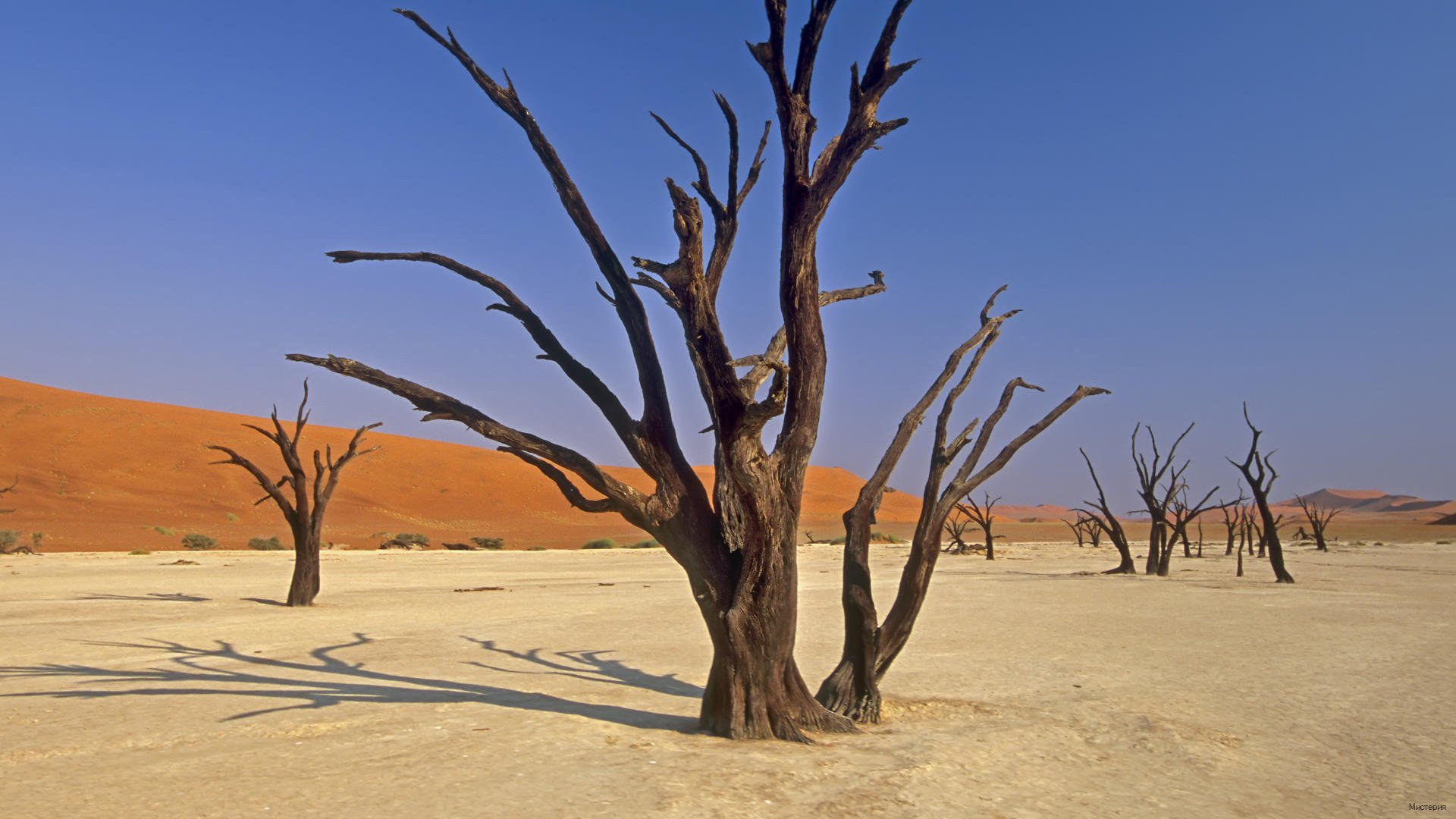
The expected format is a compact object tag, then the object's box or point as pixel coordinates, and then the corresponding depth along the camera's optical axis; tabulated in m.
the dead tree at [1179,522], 23.47
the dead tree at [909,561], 7.18
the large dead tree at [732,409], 6.20
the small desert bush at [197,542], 36.25
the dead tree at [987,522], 29.75
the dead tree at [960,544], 36.01
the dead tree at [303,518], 15.48
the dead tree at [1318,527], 38.09
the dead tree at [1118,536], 23.80
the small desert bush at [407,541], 41.75
